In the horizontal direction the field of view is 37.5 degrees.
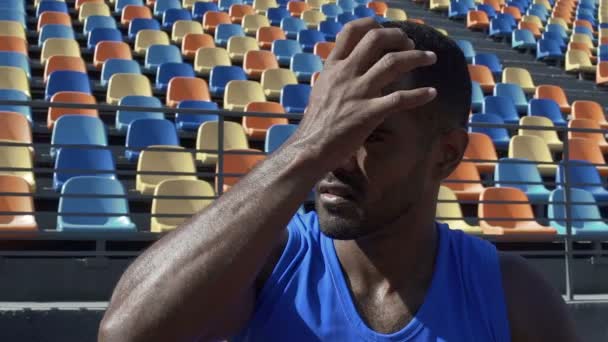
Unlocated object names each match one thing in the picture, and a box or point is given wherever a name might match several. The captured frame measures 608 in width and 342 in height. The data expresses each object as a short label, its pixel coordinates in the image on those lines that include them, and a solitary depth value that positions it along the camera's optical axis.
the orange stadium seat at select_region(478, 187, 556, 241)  6.93
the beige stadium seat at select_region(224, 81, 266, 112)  8.77
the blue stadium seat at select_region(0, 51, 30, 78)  8.59
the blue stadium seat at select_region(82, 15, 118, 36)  10.42
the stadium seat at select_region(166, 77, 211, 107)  8.55
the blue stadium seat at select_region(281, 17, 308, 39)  11.84
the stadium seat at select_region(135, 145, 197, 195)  6.64
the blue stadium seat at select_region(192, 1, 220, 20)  11.91
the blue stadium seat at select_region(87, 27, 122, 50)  9.91
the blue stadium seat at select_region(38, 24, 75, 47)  9.84
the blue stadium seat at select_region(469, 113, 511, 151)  8.91
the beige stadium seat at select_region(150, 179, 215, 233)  6.11
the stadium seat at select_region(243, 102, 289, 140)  8.04
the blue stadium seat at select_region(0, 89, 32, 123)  7.45
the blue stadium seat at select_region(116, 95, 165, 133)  7.74
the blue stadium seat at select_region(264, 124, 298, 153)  7.04
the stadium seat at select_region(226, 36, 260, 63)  10.51
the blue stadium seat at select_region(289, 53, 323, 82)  10.12
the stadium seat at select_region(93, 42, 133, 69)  9.38
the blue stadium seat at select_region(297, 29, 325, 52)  11.34
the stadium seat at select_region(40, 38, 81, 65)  9.20
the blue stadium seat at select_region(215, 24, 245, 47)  11.04
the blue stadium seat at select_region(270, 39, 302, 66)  10.71
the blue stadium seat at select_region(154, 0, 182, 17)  11.62
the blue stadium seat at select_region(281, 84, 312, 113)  8.69
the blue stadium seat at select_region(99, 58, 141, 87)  8.89
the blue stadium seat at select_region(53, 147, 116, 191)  6.50
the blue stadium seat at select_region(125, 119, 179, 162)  7.06
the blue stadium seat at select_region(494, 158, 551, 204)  7.74
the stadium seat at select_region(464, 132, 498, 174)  8.12
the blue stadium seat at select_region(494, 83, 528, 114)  10.52
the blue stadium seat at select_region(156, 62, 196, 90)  9.09
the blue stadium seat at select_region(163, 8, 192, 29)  11.22
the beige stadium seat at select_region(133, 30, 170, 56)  10.03
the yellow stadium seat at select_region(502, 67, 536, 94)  11.45
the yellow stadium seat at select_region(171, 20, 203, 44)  10.75
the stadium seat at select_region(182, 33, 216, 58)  10.36
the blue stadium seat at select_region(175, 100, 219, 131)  8.08
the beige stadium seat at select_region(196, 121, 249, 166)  7.25
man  1.21
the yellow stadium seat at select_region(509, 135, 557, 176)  8.41
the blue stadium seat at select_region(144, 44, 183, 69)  9.70
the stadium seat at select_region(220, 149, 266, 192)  6.83
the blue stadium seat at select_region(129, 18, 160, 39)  10.52
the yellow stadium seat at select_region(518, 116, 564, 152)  9.28
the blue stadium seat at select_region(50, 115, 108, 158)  6.88
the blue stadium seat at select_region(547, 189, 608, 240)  7.31
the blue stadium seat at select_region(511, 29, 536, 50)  13.62
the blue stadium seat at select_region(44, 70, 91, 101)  8.09
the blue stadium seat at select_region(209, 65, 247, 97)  9.31
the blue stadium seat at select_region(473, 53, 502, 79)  11.90
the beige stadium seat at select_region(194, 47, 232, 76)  9.80
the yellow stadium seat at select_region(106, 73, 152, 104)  8.31
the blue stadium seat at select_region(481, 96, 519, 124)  9.84
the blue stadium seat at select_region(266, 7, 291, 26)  12.25
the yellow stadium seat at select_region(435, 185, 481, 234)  6.79
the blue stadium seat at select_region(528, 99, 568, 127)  10.20
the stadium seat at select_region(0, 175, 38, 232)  5.70
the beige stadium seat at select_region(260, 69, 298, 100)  9.35
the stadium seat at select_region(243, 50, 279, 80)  10.02
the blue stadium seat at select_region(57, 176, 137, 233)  6.03
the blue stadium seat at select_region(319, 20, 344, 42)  12.01
